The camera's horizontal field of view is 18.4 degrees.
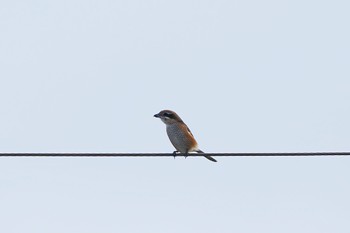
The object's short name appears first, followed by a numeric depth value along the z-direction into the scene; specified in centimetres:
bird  1595
